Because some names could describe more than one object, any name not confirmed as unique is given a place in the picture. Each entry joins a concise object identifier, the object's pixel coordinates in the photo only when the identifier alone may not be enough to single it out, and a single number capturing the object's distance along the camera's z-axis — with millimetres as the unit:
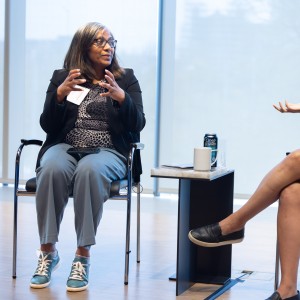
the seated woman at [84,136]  5885
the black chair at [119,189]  6039
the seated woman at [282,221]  5228
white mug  5834
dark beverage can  6240
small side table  6056
